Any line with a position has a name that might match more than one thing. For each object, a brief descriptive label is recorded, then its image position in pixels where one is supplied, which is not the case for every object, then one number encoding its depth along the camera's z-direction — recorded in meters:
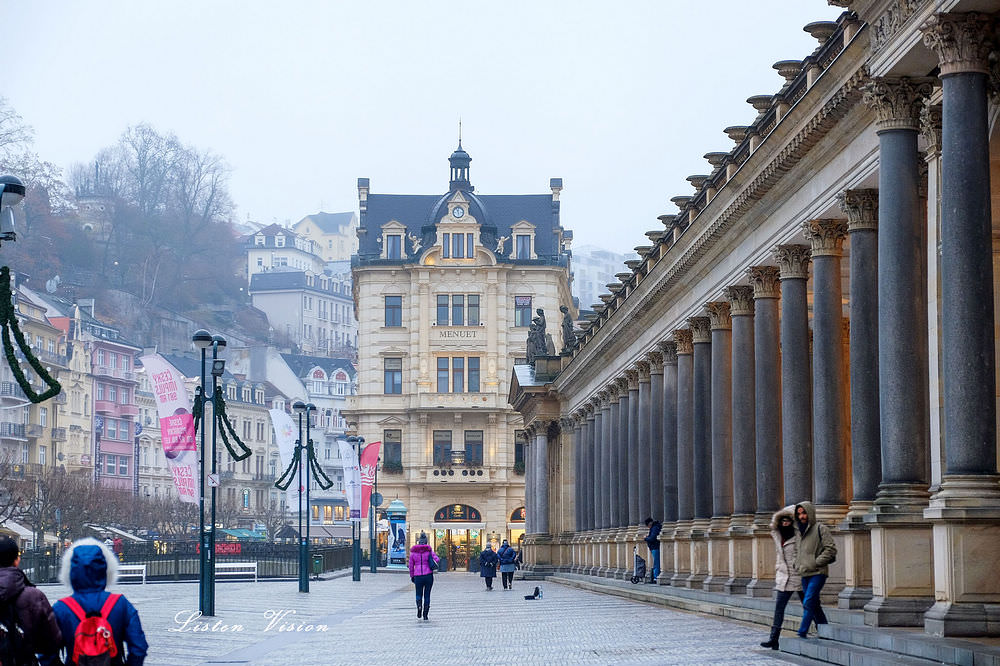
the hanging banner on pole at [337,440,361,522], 62.41
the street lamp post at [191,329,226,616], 31.27
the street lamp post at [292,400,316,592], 47.34
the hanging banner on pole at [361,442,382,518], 72.81
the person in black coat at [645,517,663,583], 43.44
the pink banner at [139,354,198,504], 32.31
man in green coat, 19.30
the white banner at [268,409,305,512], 54.03
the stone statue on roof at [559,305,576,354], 72.01
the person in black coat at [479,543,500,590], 52.41
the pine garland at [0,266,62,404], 18.50
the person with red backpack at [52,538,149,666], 9.76
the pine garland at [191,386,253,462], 33.91
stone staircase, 15.44
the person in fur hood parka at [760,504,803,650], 19.78
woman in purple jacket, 31.38
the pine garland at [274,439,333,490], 50.84
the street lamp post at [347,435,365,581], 64.19
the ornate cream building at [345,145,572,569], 102.06
